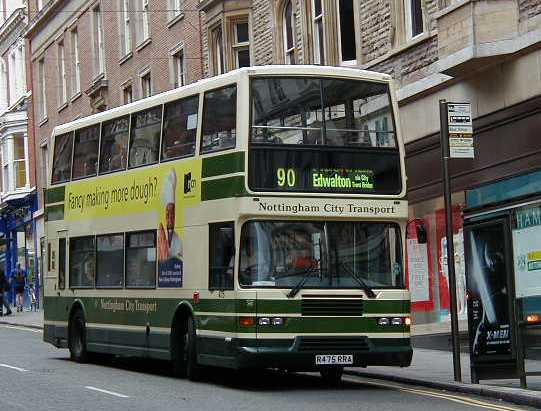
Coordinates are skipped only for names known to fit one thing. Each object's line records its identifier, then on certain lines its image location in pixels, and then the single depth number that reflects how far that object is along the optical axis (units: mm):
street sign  17031
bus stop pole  16711
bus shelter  14555
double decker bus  16094
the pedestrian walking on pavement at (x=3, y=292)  44062
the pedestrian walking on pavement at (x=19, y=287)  47062
